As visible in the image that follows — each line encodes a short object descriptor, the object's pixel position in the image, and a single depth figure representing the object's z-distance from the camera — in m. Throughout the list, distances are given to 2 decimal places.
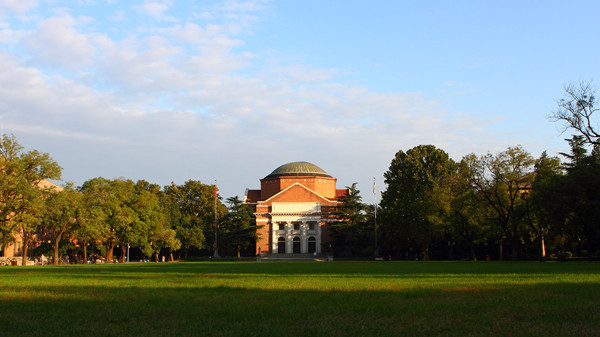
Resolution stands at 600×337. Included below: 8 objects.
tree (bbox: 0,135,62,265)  43.16
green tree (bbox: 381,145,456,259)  58.56
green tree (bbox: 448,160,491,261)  49.16
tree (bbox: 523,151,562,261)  39.88
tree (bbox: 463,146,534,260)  45.09
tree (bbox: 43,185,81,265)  48.72
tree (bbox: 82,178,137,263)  57.55
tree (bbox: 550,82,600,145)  35.50
